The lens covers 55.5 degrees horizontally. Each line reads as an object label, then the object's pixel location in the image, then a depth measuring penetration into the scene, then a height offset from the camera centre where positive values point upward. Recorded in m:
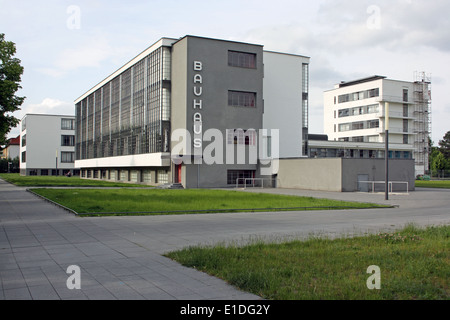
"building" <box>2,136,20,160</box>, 150.00 +6.06
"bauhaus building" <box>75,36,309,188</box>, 45.03 +6.36
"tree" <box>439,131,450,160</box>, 122.00 +6.66
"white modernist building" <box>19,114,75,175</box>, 106.06 +5.67
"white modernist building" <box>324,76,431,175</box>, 86.12 +11.33
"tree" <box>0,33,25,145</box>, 33.00 +6.86
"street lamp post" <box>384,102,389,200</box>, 27.11 +1.11
